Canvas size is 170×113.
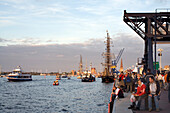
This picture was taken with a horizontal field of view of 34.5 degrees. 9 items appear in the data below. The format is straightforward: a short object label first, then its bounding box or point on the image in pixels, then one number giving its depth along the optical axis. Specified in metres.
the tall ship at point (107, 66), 127.09
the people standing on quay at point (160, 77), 30.44
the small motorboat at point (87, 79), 148.50
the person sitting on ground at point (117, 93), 21.59
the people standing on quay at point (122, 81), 28.00
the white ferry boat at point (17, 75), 146.50
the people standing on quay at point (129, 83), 26.91
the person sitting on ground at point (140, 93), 14.11
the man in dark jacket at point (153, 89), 13.72
